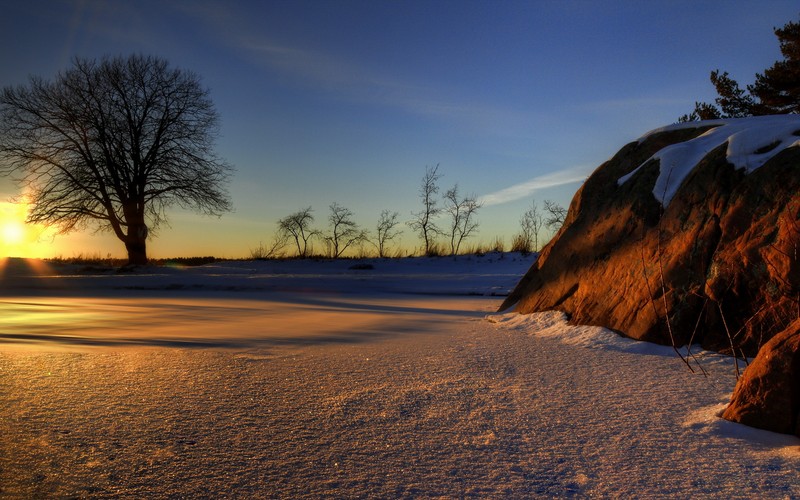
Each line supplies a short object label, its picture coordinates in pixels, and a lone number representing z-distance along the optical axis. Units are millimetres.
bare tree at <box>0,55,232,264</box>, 17750
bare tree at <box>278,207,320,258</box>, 28906
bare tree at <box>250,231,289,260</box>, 22609
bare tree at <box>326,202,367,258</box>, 29047
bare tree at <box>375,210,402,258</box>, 27738
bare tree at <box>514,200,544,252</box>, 19125
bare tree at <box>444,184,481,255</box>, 25094
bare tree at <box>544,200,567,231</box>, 25595
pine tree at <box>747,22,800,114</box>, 15492
